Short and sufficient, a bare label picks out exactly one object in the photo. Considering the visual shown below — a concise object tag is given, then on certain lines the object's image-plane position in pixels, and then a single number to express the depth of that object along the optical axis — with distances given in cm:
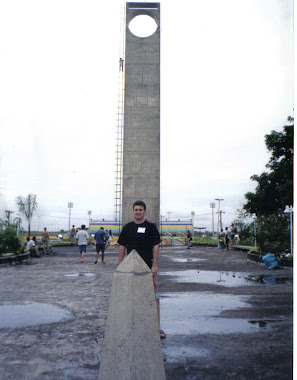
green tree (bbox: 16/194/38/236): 6009
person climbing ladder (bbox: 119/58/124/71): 2013
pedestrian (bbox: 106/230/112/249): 3453
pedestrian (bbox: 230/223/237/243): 3256
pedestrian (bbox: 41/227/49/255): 2292
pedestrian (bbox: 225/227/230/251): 2887
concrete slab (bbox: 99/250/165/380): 287
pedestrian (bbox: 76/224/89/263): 1563
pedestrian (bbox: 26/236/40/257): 2065
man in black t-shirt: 455
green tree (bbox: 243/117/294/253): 2031
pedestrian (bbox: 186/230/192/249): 3172
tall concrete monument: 1870
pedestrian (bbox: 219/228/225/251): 2994
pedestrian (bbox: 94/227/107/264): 1606
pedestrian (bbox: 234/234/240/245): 3309
